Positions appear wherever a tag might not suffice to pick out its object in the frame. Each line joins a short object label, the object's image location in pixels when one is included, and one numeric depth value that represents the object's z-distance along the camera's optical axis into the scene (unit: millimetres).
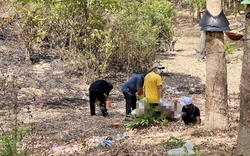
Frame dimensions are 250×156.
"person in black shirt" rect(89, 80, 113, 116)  17930
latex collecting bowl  9287
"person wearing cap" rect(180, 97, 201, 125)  14401
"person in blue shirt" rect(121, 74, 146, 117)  16406
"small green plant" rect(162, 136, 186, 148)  10441
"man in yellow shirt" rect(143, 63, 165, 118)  14923
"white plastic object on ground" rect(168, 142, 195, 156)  9182
